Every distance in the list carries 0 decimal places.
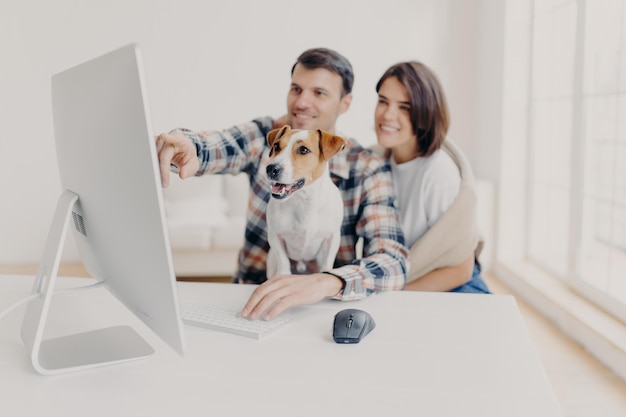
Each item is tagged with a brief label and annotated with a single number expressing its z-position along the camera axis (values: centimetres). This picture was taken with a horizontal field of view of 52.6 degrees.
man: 151
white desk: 92
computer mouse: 115
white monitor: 84
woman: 181
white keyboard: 120
